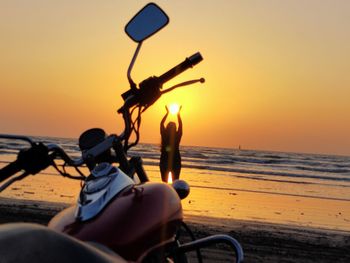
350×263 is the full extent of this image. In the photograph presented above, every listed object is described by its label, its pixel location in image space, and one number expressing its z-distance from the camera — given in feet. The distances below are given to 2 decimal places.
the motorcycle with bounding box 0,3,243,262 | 3.49
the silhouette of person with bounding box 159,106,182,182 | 25.40
